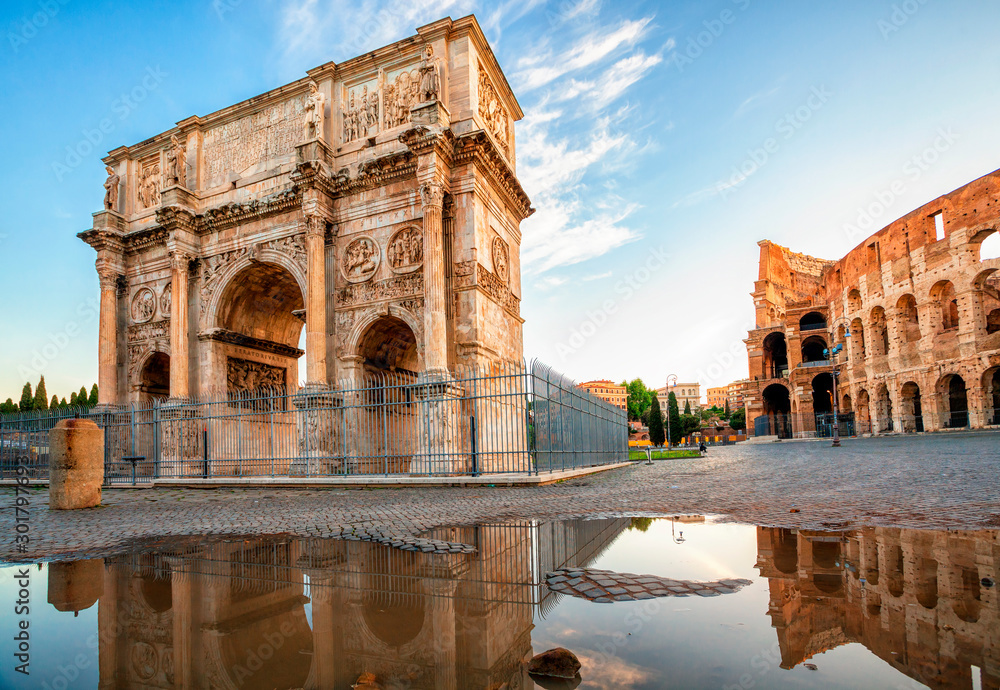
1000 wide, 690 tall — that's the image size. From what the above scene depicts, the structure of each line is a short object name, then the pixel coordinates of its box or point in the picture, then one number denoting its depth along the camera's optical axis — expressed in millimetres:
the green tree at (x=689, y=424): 71125
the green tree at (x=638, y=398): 93562
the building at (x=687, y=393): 148950
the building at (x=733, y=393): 148050
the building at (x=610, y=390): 107519
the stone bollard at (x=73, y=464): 8102
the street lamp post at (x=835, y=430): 24734
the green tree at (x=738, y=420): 75581
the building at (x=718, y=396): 169500
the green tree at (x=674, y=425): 64062
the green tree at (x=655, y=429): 59062
